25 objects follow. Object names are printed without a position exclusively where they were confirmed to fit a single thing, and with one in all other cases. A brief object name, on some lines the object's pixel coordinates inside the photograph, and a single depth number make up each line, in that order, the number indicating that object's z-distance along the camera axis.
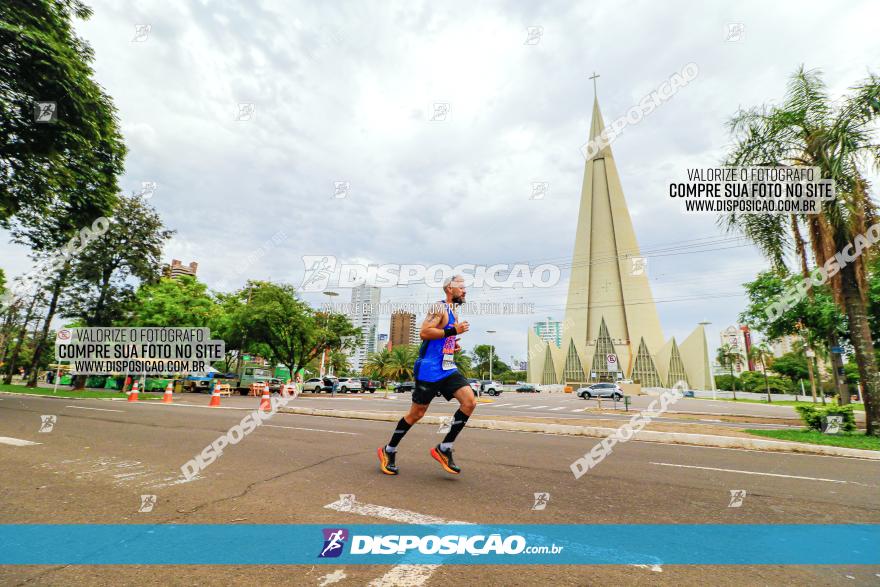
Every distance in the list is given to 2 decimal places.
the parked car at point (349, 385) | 41.94
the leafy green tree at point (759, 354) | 53.38
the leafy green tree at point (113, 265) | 23.42
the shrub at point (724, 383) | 82.38
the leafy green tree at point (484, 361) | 99.75
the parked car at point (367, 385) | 46.41
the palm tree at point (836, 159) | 10.20
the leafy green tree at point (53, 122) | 10.88
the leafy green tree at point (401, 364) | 59.44
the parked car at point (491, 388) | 44.66
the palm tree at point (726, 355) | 65.68
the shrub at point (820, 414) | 11.12
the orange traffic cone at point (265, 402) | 11.87
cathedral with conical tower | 74.56
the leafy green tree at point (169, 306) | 28.00
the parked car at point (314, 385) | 37.69
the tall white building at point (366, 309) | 39.22
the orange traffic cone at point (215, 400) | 15.61
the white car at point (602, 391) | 36.56
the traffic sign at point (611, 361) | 20.66
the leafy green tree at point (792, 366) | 62.75
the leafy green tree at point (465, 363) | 64.95
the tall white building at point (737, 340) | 66.44
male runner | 4.48
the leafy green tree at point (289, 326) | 33.06
